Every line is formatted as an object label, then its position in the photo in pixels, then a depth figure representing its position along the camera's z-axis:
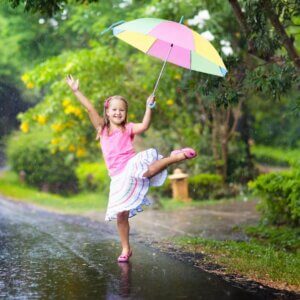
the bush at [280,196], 8.34
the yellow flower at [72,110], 13.59
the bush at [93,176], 17.41
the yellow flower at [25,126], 15.97
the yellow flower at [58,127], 15.13
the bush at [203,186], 15.38
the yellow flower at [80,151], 16.81
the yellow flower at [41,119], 14.73
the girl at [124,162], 5.99
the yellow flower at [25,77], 13.63
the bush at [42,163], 21.05
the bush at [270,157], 25.93
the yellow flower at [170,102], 14.43
